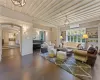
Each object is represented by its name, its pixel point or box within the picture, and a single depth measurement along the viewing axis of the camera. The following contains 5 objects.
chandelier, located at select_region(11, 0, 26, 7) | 1.66
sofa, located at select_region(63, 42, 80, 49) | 6.60
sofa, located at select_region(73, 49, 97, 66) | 2.94
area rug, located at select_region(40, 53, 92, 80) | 2.17
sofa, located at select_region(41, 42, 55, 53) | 5.41
